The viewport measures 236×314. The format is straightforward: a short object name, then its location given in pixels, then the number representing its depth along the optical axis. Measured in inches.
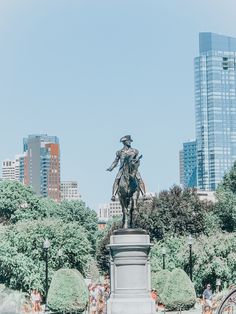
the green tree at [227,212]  3582.7
